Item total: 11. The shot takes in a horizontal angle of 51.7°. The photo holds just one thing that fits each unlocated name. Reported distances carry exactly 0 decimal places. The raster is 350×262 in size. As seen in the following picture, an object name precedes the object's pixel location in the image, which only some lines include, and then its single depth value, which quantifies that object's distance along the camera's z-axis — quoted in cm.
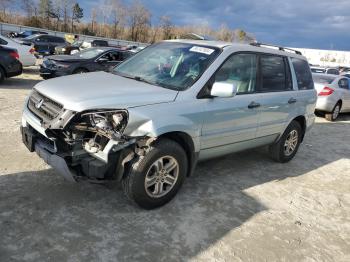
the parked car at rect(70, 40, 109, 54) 2677
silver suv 360
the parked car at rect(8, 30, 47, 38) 3241
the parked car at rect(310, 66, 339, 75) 2092
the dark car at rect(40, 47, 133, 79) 1173
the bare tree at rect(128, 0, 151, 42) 6881
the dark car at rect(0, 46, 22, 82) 1070
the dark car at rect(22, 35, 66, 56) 2622
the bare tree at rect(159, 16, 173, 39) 6444
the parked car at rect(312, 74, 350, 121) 1131
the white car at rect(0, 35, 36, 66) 1297
